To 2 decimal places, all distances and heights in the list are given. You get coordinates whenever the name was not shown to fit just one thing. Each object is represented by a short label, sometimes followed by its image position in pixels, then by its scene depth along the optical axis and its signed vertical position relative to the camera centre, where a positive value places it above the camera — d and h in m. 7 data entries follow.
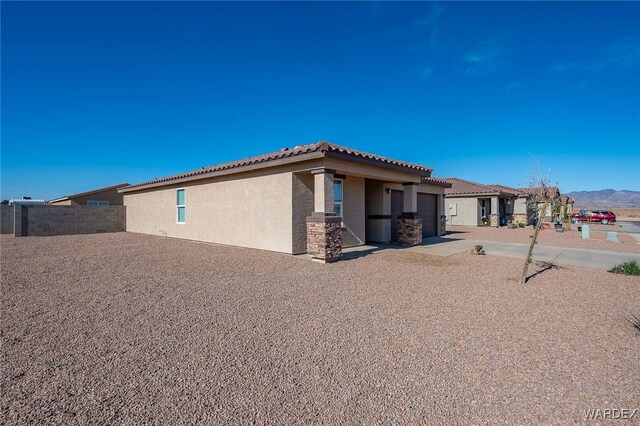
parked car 34.00 -0.38
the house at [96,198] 29.12 +1.59
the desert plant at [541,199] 7.33 +0.37
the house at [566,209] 35.46 +0.65
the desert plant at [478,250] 11.46 -1.34
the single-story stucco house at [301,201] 9.72 +0.52
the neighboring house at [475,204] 27.06 +0.88
